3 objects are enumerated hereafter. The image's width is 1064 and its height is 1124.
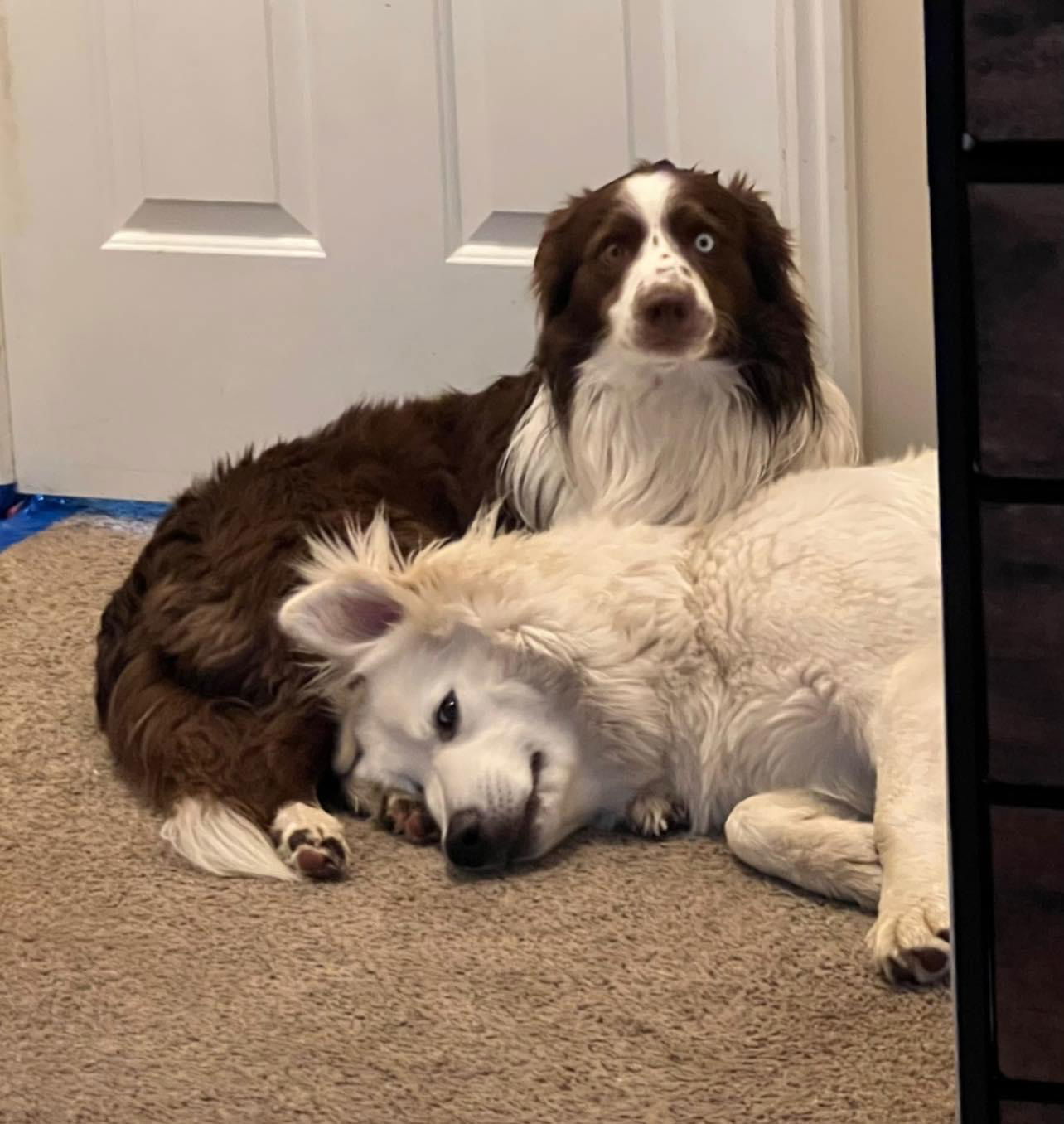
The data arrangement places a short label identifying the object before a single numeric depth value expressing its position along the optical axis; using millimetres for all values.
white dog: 1933
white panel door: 2566
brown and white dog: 2053
